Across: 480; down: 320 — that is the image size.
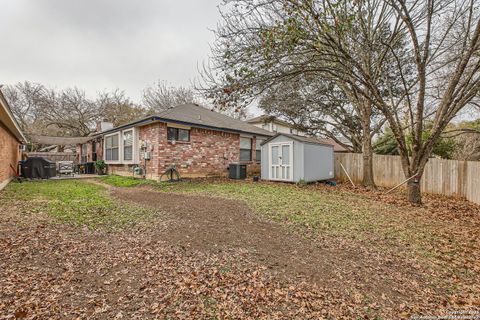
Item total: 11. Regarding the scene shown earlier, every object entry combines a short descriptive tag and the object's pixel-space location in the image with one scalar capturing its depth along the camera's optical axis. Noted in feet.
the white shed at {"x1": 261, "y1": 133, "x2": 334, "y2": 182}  33.18
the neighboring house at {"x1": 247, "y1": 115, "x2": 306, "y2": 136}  76.33
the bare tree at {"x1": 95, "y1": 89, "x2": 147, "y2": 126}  68.69
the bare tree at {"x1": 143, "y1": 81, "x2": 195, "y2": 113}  79.05
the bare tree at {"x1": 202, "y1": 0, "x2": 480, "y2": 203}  13.82
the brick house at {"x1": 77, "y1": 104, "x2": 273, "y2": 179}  32.22
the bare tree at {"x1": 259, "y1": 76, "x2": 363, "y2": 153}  39.88
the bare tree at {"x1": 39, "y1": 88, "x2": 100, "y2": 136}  64.59
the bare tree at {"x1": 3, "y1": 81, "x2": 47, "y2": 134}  63.57
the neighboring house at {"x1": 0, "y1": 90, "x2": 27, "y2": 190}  21.78
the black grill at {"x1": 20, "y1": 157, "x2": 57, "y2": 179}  34.50
